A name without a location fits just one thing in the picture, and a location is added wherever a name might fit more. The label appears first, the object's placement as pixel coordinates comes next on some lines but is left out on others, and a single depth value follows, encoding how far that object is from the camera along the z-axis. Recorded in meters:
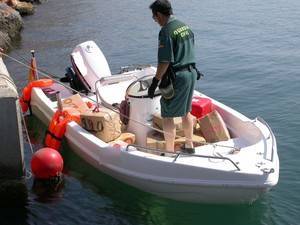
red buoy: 7.70
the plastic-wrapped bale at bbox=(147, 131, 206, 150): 7.68
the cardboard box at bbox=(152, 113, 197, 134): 7.98
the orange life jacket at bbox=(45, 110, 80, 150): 8.64
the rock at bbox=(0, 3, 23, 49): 18.94
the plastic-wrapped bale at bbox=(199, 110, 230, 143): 7.89
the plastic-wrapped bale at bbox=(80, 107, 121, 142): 8.09
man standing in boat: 6.74
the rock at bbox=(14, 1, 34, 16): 22.85
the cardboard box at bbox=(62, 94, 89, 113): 9.12
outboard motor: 10.23
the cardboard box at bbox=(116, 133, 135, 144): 8.05
